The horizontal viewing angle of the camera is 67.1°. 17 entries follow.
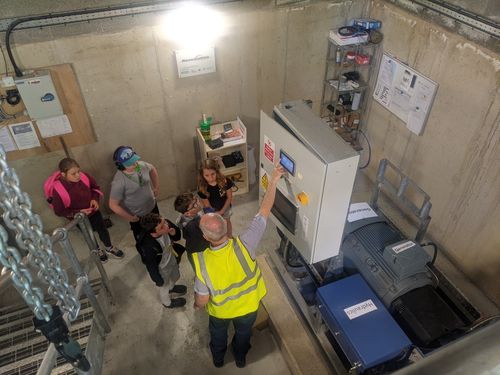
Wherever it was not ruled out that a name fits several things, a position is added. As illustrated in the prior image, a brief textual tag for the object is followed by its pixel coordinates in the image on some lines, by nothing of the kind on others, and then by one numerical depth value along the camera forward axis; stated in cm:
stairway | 254
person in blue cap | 337
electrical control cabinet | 237
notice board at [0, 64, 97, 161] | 353
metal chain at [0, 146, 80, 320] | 97
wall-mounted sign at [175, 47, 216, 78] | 384
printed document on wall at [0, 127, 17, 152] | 356
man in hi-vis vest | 231
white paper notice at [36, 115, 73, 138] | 366
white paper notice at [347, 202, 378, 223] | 339
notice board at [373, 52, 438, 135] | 388
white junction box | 337
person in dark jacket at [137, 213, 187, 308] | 291
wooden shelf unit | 432
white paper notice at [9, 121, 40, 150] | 359
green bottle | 431
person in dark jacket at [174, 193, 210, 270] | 299
